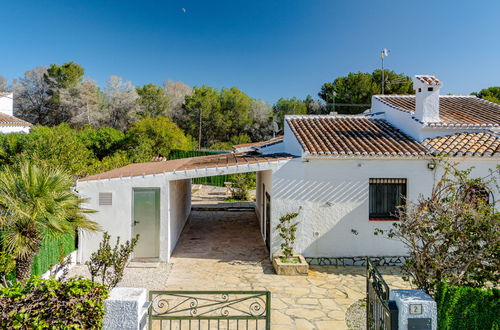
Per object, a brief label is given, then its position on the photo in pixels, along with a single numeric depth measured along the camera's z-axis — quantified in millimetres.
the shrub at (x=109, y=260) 7543
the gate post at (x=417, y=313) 5723
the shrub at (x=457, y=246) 6793
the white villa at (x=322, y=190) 12664
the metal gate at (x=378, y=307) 5754
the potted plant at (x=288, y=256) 11711
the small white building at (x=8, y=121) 36916
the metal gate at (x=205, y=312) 7051
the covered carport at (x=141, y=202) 12633
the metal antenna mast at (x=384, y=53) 24469
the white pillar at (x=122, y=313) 5426
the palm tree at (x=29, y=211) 7410
